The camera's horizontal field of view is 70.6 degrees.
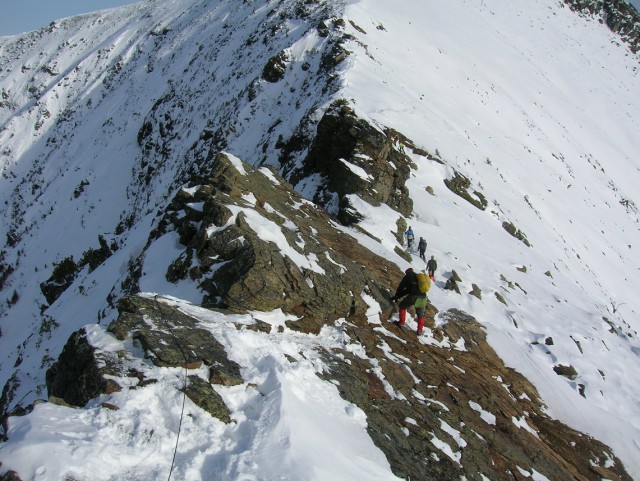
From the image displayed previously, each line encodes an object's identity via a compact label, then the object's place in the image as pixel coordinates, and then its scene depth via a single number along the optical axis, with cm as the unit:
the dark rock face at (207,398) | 506
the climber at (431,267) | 1296
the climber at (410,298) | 930
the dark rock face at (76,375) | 503
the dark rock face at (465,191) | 2016
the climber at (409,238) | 1467
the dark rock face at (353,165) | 1591
